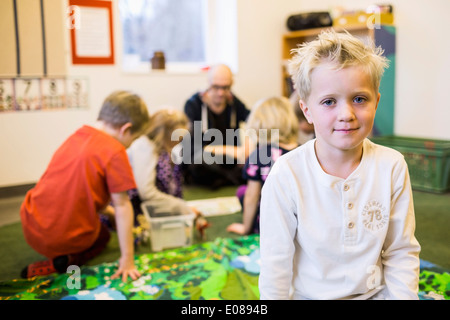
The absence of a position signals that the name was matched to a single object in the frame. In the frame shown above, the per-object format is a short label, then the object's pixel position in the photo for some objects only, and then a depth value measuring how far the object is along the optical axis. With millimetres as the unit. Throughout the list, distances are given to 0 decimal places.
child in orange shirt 1269
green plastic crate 2145
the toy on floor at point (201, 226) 1646
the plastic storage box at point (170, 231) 1521
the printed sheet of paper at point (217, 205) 1973
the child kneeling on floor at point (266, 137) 1452
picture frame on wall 2273
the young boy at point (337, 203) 649
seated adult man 2449
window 2793
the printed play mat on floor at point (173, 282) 1150
